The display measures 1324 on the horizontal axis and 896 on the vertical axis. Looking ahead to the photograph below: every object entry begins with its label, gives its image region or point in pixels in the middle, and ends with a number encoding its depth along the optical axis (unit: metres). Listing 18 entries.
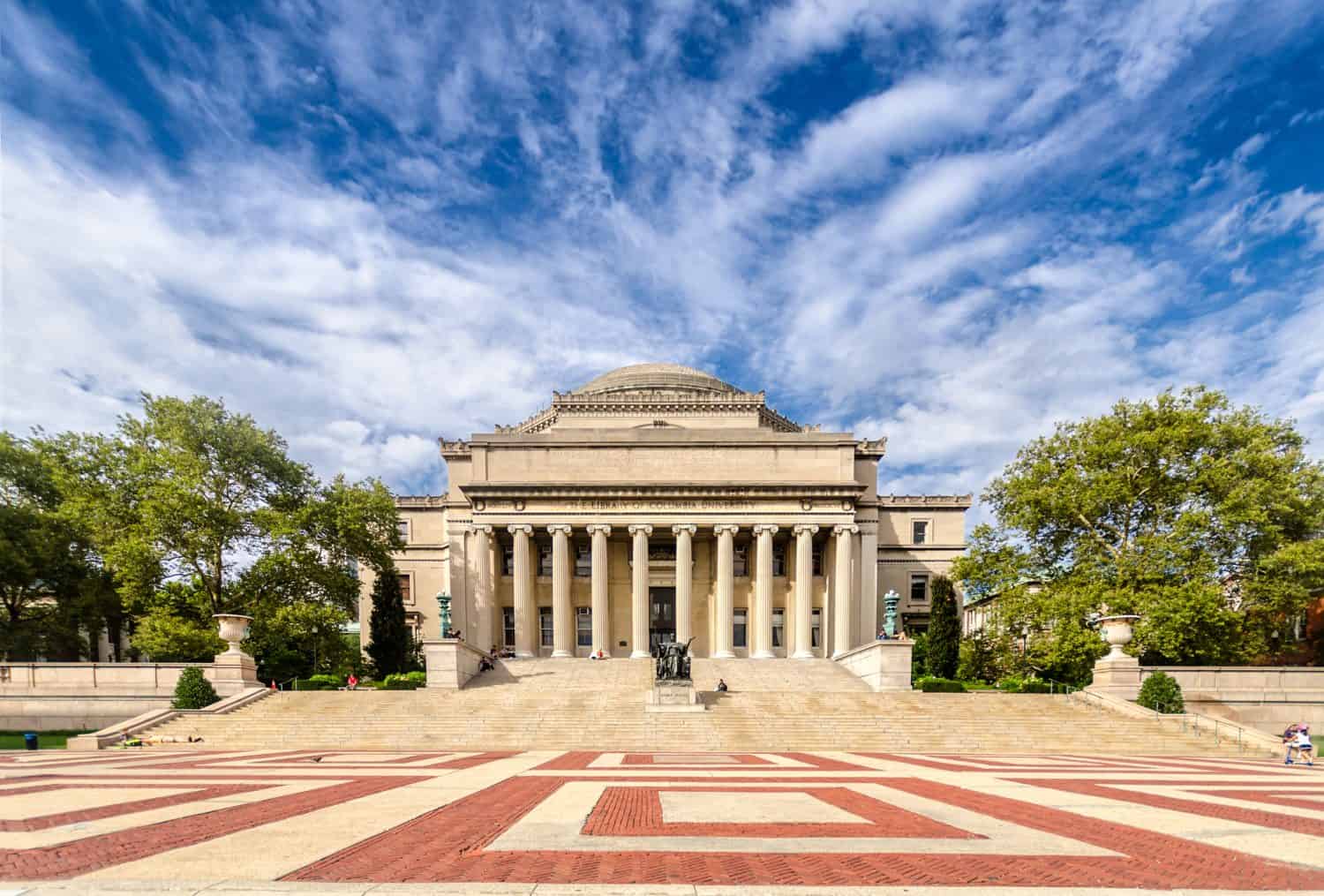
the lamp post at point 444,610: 32.97
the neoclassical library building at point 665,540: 43.56
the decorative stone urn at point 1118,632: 26.39
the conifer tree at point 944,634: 39.47
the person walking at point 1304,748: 17.77
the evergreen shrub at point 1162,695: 24.83
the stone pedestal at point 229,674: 26.38
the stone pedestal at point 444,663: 29.88
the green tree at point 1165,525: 28.61
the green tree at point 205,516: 30.58
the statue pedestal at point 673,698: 25.89
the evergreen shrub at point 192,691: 24.88
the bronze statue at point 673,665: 26.83
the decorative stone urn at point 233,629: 27.16
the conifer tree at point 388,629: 40.12
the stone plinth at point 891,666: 30.84
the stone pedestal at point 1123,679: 26.28
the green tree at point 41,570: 31.89
